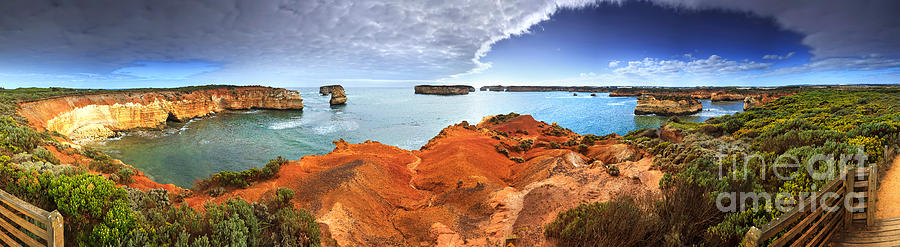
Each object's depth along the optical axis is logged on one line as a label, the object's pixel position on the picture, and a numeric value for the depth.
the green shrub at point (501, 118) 38.47
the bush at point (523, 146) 19.67
